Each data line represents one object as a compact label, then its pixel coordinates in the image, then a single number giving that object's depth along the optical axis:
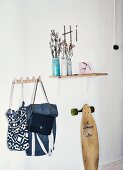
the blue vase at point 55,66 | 2.60
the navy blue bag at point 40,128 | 2.51
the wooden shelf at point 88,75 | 2.66
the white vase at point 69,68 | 2.67
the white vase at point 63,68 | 2.66
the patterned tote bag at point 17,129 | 2.46
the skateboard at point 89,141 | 2.76
